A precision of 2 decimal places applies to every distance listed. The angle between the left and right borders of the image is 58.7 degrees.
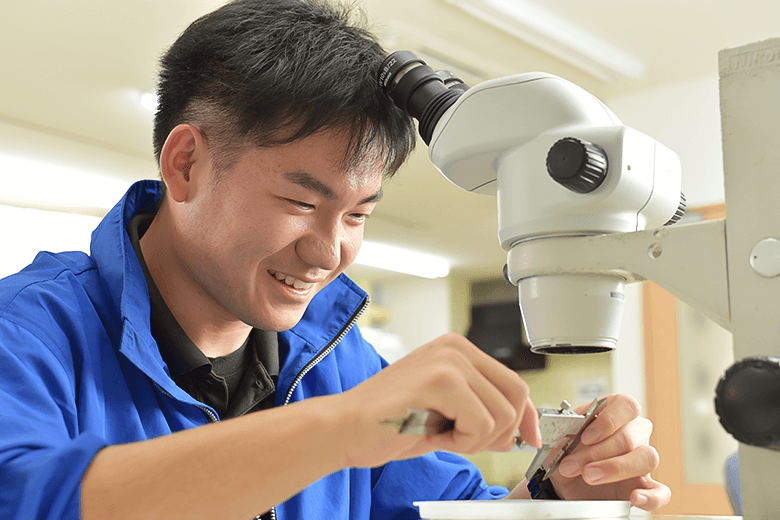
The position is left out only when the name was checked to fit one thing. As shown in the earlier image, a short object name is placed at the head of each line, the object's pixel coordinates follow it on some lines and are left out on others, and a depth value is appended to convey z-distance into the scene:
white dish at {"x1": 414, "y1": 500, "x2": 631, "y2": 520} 0.58
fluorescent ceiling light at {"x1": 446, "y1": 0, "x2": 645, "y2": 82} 2.59
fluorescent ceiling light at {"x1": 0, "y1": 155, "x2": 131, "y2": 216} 4.24
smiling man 0.58
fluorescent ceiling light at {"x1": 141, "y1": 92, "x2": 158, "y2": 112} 3.27
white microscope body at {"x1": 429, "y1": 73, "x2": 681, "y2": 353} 0.65
